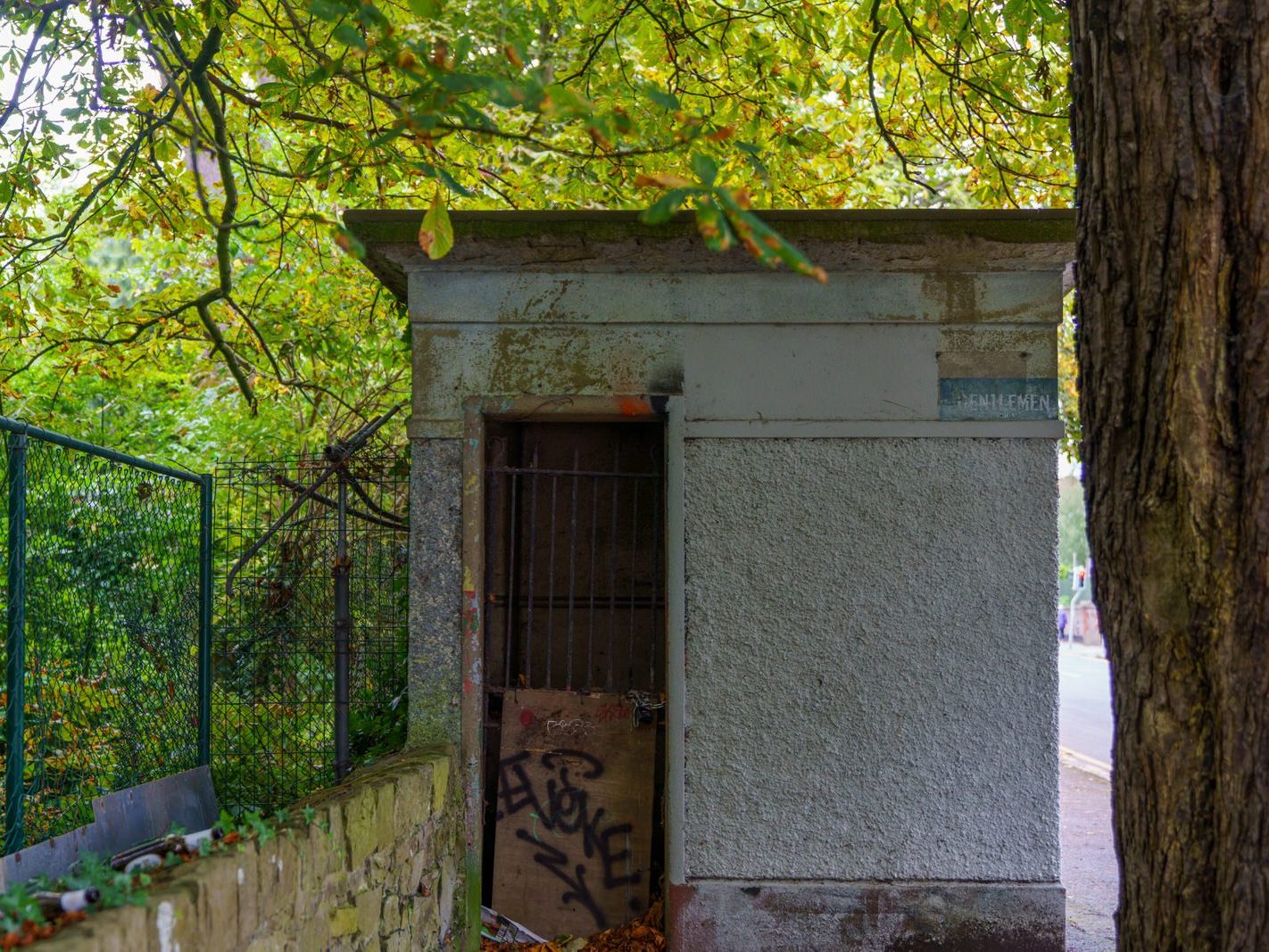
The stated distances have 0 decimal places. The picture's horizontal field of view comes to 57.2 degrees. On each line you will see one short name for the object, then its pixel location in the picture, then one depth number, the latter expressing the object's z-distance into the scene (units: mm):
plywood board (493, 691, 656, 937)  5410
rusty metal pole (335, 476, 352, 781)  5484
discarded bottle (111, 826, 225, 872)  2951
